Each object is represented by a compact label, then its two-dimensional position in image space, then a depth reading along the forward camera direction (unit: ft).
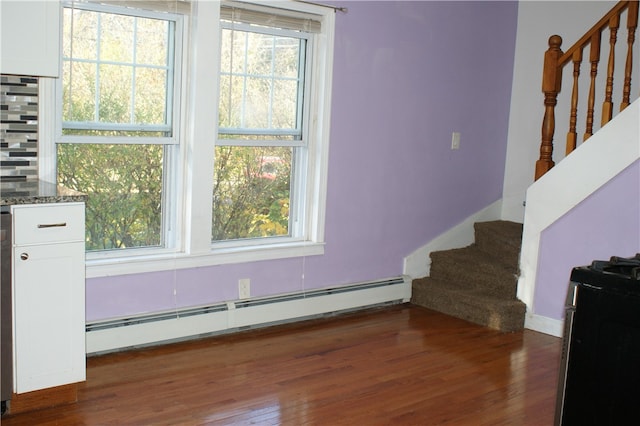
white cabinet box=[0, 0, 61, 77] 10.48
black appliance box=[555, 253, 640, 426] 7.30
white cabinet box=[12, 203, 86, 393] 10.14
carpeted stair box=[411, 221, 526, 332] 15.97
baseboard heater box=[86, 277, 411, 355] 13.03
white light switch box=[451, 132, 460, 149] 18.29
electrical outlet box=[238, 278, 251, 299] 14.85
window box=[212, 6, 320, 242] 14.34
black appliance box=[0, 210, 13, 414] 9.95
